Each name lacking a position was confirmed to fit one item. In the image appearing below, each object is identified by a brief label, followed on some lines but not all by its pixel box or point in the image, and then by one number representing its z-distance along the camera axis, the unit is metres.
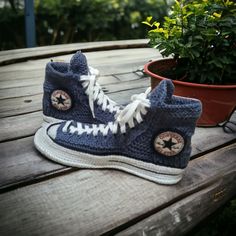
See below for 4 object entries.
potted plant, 0.95
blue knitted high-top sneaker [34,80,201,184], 0.70
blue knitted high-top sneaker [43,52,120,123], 0.86
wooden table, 0.59
